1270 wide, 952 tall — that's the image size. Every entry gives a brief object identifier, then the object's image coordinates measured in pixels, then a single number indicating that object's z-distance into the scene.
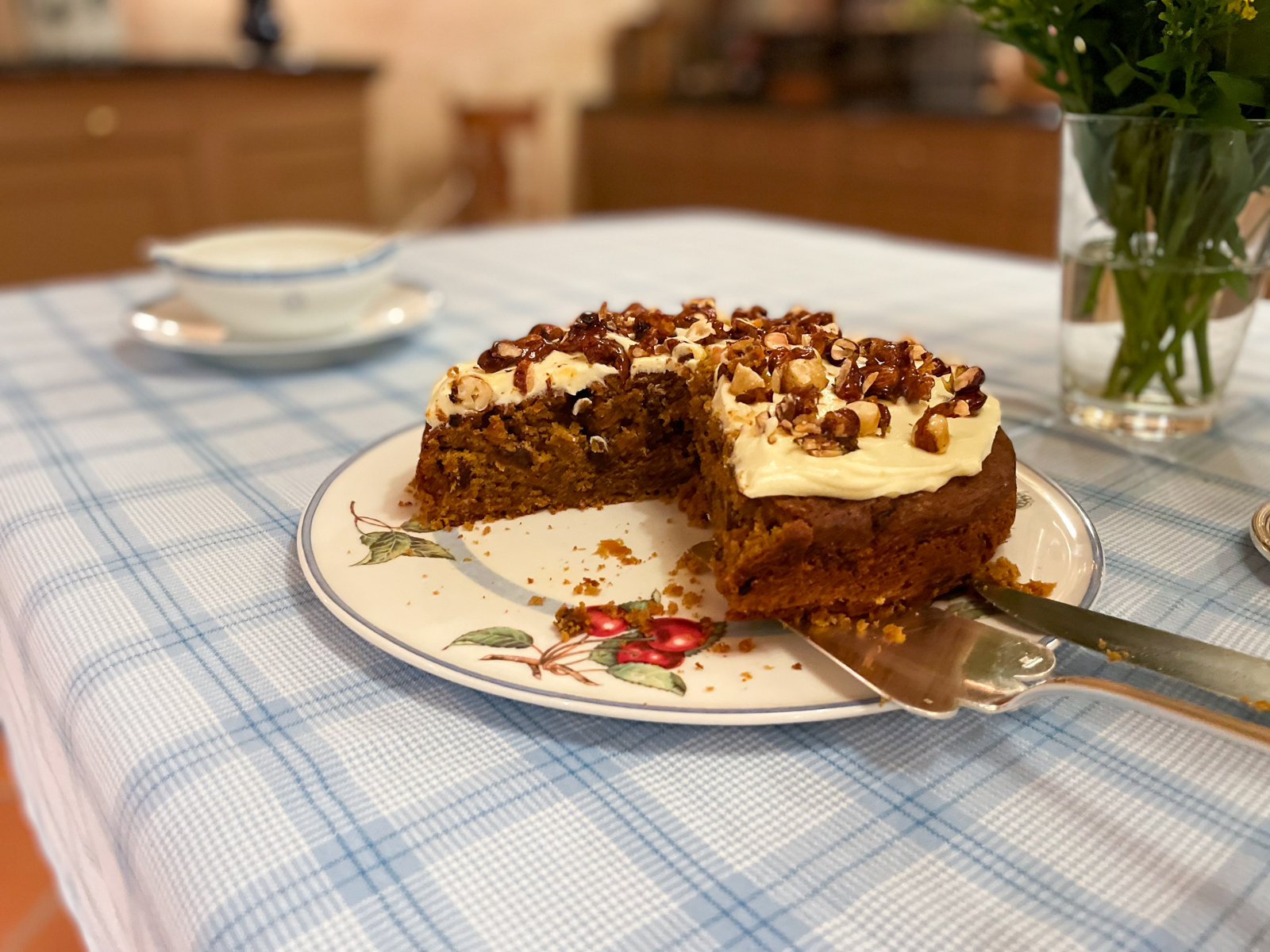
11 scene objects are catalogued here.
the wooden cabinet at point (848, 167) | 1.56
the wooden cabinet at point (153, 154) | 1.45
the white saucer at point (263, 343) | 0.57
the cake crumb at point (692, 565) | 0.36
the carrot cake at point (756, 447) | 0.32
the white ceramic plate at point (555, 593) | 0.28
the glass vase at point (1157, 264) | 0.42
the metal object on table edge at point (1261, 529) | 0.37
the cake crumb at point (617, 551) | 0.37
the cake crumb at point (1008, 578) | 0.32
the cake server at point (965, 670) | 0.26
